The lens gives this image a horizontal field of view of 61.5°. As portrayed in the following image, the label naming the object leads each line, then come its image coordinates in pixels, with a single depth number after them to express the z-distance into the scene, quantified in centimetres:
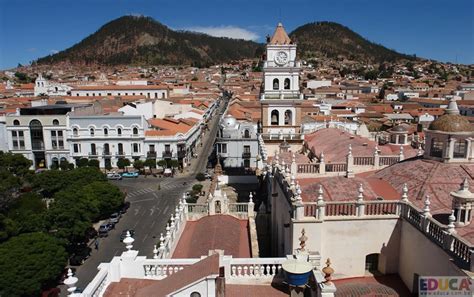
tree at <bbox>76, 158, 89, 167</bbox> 6089
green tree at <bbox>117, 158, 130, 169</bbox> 6125
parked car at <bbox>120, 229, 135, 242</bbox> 3726
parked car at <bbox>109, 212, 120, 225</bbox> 4112
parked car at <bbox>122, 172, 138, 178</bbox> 5966
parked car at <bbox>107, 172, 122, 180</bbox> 5876
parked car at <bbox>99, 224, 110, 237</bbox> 3819
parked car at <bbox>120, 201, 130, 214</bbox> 4470
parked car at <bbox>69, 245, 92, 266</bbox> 3222
